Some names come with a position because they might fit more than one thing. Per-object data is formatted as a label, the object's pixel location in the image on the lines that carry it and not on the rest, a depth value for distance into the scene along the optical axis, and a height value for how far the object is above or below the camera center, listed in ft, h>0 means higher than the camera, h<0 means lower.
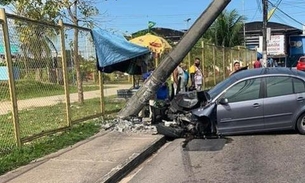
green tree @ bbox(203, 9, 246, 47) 134.72 +9.00
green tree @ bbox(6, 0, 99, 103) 49.16 +6.78
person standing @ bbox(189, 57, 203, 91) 55.21 -2.54
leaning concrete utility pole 35.83 -0.03
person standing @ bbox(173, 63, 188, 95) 49.79 -2.24
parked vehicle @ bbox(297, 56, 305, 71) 121.57 -2.97
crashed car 30.27 -3.78
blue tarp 36.76 +0.90
